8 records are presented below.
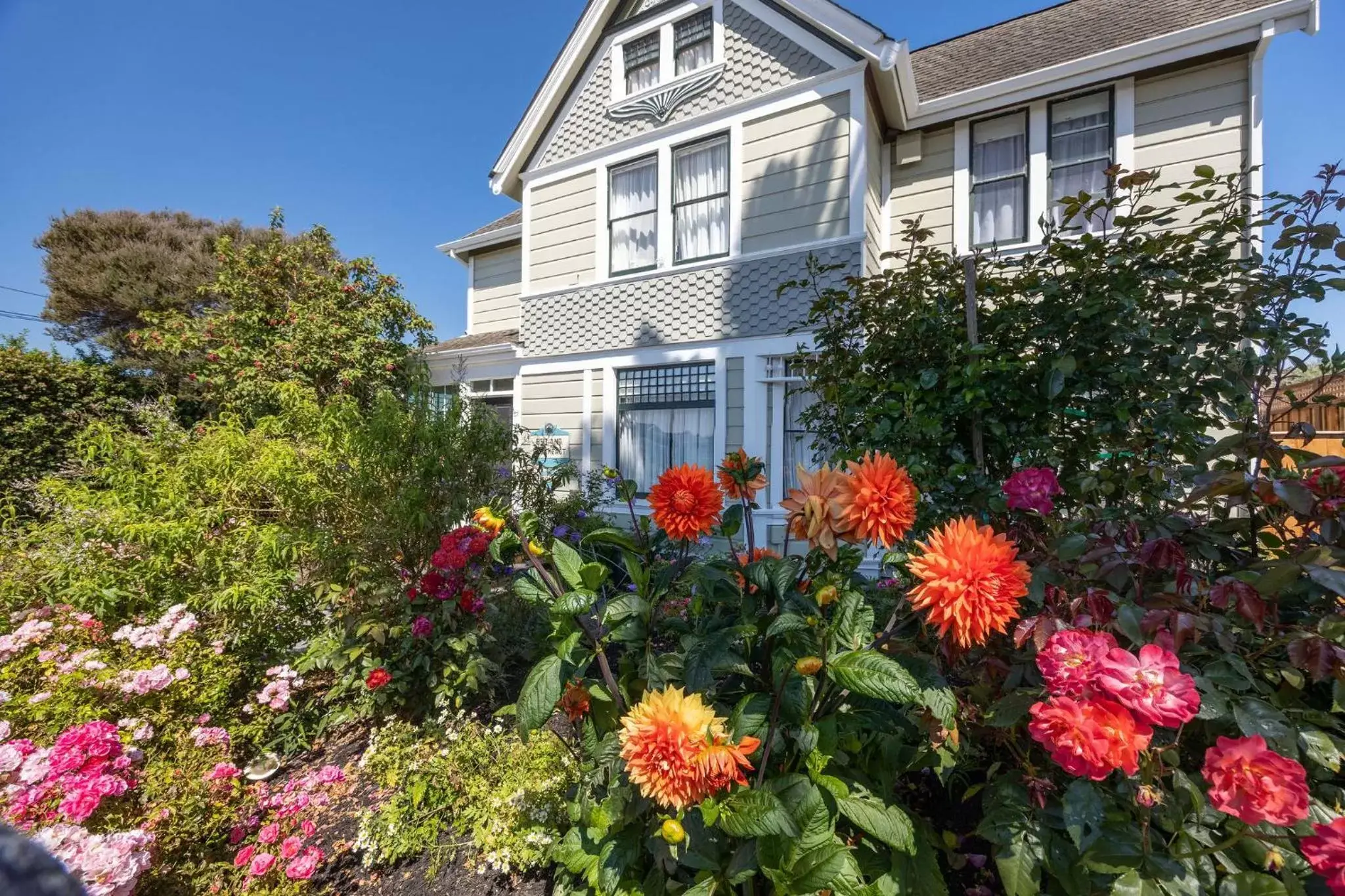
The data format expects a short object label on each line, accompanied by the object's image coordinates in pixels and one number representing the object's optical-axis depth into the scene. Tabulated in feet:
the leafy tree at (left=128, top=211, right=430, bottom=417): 27.09
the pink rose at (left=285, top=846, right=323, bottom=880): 5.15
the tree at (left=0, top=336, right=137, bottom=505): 21.13
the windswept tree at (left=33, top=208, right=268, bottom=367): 43.24
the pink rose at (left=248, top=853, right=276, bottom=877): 5.07
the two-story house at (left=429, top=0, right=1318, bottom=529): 16.75
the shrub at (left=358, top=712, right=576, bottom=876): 6.07
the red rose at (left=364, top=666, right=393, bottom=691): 8.32
